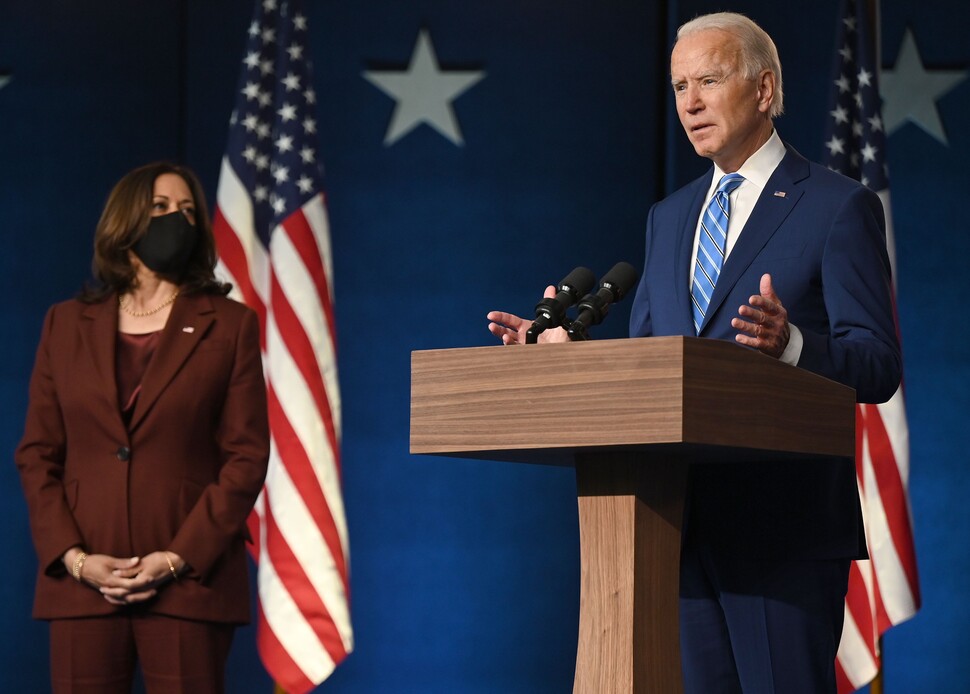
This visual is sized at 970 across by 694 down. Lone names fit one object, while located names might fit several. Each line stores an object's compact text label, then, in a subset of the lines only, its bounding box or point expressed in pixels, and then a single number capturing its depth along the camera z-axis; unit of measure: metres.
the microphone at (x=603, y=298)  7.38
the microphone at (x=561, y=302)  7.32
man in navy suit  7.41
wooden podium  7.08
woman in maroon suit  8.25
